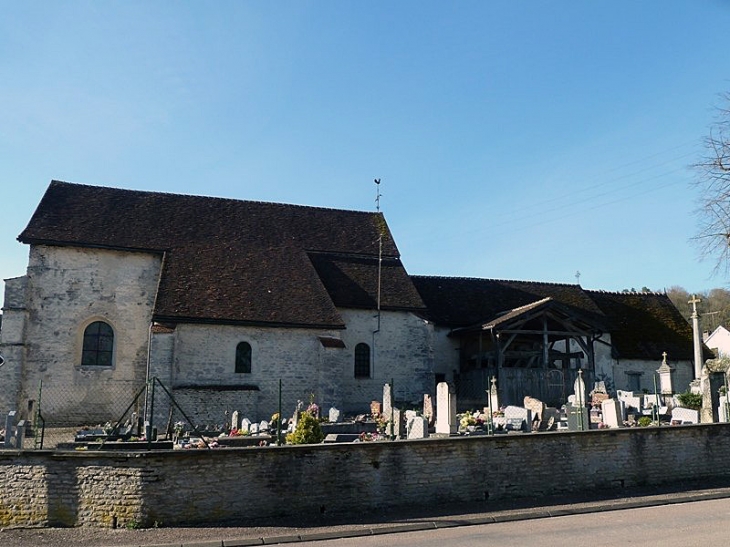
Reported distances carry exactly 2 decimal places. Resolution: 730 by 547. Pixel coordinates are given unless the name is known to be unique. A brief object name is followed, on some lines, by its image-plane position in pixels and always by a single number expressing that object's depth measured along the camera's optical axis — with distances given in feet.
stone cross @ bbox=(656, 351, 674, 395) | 77.82
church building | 71.67
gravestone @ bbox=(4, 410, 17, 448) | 38.85
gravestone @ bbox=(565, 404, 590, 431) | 46.11
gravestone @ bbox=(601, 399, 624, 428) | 50.06
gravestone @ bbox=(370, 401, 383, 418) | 69.63
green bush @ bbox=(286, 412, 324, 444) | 40.83
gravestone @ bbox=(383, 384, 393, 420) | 65.05
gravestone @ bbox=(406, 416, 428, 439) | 45.27
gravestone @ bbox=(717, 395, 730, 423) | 50.49
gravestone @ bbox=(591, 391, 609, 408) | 71.37
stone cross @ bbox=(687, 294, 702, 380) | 82.67
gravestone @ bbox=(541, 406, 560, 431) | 54.08
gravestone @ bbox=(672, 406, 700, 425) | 53.71
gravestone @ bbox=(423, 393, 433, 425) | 60.44
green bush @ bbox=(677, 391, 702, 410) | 70.33
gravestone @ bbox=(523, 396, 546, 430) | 54.20
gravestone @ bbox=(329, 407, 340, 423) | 63.87
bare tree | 64.39
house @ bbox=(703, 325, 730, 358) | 169.78
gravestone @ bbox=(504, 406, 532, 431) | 51.98
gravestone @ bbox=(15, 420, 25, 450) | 37.92
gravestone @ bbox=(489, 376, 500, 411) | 61.41
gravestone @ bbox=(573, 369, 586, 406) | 51.08
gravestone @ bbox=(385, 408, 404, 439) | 49.72
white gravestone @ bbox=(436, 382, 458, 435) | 48.62
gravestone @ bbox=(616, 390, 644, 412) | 66.84
